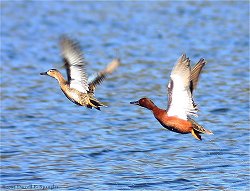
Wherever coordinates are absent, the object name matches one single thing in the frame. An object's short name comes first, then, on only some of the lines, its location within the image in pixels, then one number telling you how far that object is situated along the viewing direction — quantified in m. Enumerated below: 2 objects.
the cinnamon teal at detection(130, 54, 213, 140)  18.14
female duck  20.34
